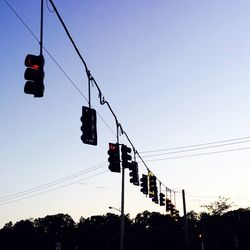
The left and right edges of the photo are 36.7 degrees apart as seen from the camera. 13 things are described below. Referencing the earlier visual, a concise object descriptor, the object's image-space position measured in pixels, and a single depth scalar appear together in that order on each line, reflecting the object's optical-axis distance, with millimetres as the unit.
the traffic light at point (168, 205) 32812
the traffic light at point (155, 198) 24322
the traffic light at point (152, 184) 23344
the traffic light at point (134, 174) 20000
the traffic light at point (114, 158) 15914
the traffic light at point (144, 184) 22812
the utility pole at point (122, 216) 31125
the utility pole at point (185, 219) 40503
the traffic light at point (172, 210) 34141
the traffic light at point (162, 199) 29984
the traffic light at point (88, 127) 11703
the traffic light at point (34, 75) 8562
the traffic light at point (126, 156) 18097
